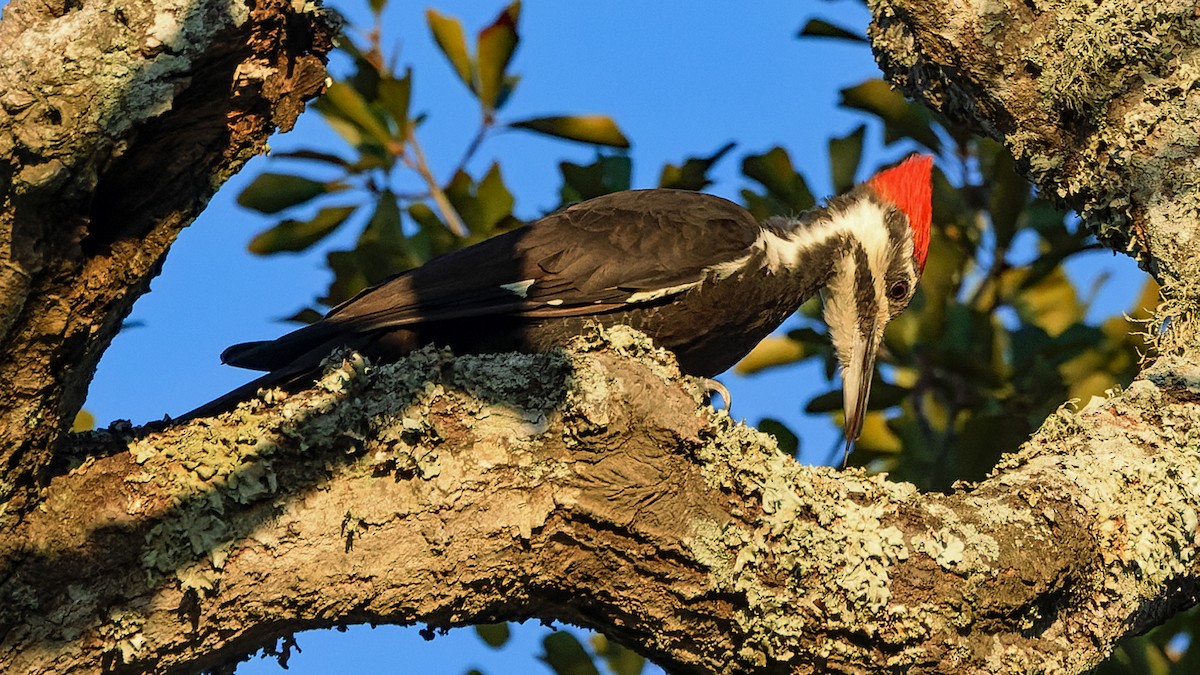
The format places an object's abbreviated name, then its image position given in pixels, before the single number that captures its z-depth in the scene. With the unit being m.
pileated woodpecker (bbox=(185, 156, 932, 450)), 6.80
